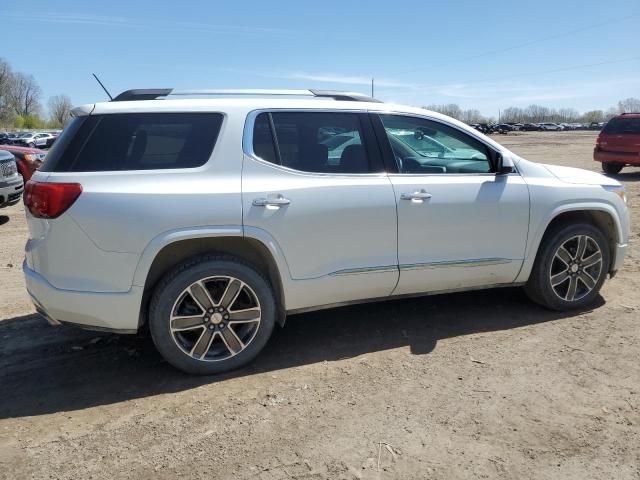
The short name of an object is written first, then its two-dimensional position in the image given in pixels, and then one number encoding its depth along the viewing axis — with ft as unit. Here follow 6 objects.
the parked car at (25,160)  39.63
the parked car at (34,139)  144.17
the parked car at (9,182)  31.22
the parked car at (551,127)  318.18
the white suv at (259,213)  10.89
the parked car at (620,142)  48.55
